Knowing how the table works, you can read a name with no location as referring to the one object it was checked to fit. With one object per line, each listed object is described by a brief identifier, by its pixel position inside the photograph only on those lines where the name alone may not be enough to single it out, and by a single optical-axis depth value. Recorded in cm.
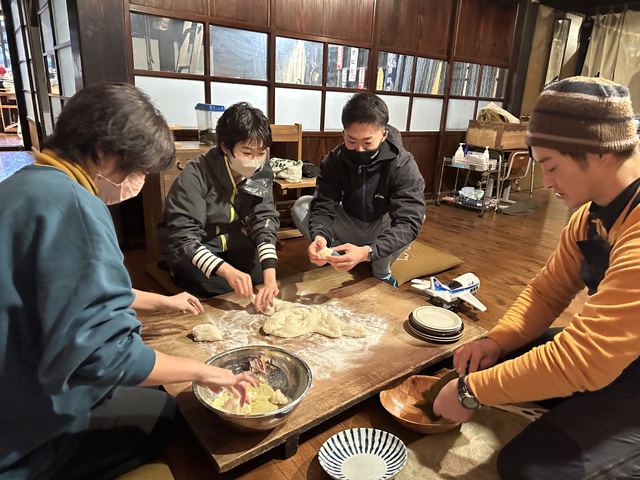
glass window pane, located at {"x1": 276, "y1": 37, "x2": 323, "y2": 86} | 368
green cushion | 288
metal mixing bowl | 129
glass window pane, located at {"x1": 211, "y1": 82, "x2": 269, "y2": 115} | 341
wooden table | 118
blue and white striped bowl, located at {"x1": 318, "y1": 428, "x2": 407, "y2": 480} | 118
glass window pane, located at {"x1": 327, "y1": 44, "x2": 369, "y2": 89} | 403
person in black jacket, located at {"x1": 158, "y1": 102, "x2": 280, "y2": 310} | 181
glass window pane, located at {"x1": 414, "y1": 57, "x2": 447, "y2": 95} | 478
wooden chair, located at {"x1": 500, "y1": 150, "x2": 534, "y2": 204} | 486
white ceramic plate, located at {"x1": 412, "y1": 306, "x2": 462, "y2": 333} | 162
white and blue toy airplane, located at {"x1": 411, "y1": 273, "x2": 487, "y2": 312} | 231
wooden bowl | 134
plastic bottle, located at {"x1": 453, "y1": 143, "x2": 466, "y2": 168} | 496
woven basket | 470
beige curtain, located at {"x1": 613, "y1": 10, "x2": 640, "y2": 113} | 570
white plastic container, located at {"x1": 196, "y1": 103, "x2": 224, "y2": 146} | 302
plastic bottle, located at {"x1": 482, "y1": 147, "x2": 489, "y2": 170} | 474
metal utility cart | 482
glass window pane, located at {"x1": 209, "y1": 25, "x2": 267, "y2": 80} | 331
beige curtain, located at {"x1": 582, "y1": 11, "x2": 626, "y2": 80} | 581
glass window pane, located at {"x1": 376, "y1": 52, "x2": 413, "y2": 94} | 440
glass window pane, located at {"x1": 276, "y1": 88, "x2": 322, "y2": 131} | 382
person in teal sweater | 78
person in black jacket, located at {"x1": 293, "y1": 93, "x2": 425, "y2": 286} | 204
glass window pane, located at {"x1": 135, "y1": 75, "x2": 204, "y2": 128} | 310
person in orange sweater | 93
